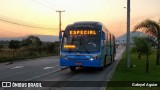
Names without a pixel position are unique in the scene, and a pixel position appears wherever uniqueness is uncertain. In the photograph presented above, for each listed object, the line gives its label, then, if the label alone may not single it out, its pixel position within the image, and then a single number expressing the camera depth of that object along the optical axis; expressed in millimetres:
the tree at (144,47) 17272
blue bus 13974
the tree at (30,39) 48553
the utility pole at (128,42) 16547
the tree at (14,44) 30024
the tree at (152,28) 20038
